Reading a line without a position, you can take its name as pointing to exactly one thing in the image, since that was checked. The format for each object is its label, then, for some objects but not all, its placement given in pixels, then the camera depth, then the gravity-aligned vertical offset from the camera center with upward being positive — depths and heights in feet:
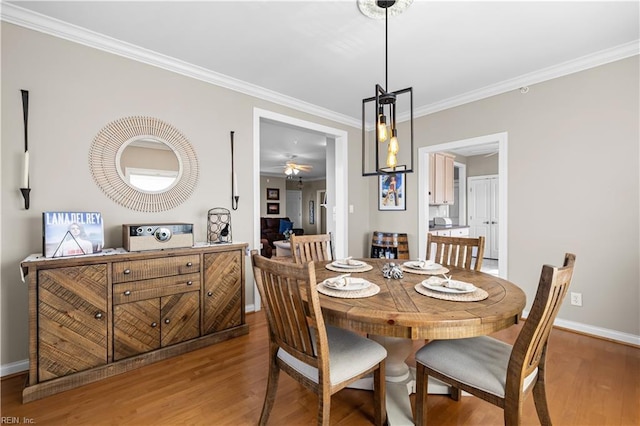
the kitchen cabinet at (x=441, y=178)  15.80 +1.91
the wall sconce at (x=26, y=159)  6.42 +1.15
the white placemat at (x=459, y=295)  4.39 -1.29
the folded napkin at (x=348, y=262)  6.85 -1.18
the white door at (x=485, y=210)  20.24 +0.16
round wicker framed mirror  7.61 +1.34
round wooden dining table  3.73 -1.34
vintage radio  6.97 -0.61
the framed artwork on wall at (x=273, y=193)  33.19 +2.10
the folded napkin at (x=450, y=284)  4.72 -1.20
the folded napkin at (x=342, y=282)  4.88 -1.20
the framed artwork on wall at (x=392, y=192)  13.44 +0.93
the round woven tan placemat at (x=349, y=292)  4.56 -1.28
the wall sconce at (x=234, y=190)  9.92 +0.74
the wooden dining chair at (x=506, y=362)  3.58 -2.20
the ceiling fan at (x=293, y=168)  23.03 +3.55
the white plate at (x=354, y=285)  4.72 -1.22
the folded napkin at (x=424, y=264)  6.48 -1.17
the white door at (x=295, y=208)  37.19 +0.50
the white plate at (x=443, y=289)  4.58 -1.23
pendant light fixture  5.60 +2.21
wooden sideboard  5.74 -2.25
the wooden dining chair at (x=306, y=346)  3.96 -2.13
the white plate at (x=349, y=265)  6.63 -1.21
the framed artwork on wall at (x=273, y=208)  33.24 +0.44
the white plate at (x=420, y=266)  6.39 -1.21
